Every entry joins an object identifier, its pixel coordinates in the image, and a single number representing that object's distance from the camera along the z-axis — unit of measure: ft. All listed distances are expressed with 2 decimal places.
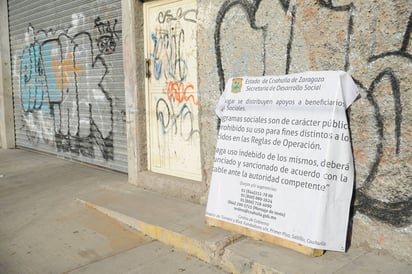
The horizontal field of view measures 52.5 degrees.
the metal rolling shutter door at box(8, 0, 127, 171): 19.93
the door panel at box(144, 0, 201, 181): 15.20
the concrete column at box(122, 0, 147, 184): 16.56
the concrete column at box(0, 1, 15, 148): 29.60
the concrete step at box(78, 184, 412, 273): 9.11
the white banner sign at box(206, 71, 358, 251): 9.50
